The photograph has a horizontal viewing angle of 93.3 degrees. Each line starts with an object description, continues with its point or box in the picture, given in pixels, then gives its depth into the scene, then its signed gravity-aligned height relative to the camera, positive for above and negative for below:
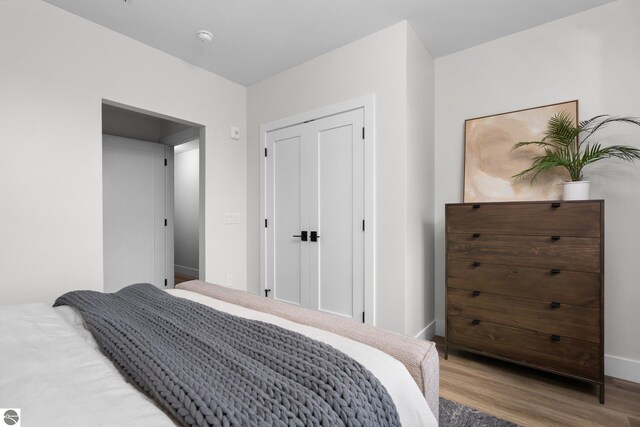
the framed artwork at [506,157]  2.37 +0.44
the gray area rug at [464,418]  1.64 -1.17
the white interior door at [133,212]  3.71 -0.02
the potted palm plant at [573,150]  2.07 +0.42
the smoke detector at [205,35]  2.52 +1.47
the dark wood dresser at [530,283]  1.87 -0.53
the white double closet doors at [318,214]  2.66 -0.05
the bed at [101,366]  0.62 -0.41
